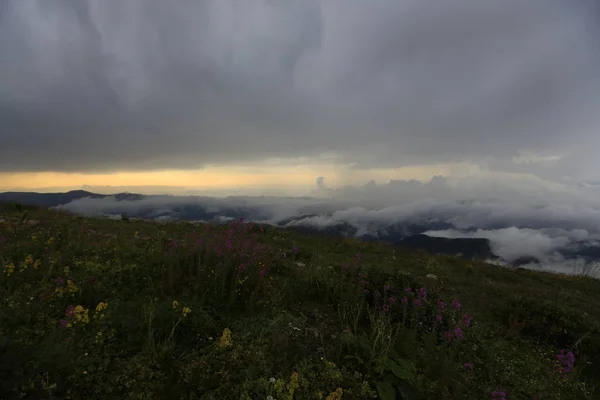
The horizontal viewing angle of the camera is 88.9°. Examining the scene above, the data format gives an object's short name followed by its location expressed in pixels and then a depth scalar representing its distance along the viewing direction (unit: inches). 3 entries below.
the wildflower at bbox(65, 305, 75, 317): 152.9
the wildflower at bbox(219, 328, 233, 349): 156.9
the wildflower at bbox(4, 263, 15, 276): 193.9
